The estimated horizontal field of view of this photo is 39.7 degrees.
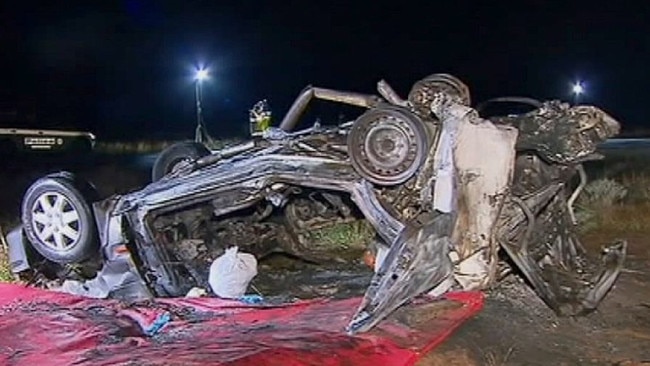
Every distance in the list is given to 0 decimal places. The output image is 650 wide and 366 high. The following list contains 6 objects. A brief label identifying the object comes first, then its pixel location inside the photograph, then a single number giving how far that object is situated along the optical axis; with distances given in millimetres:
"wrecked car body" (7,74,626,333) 5141
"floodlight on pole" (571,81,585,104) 38841
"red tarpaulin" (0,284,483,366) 4375
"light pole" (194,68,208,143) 23600
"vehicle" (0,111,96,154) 20312
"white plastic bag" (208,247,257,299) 6184
